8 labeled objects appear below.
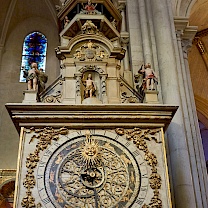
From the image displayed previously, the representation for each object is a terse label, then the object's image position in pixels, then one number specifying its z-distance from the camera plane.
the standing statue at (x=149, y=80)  6.33
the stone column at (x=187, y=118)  6.91
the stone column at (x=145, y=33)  8.20
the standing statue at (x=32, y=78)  6.14
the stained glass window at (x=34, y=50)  13.44
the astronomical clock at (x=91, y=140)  5.07
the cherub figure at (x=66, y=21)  7.94
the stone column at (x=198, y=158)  6.87
